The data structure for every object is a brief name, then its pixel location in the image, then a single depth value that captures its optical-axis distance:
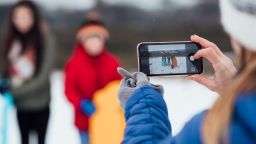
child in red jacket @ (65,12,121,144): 6.05
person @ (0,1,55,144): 6.07
